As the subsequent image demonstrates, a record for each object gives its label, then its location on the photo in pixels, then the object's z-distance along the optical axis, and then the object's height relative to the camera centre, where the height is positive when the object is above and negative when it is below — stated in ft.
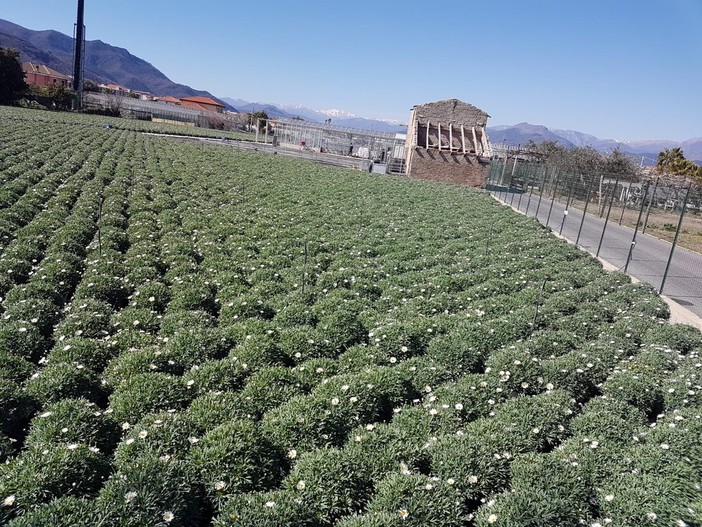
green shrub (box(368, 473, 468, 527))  13.91 -9.52
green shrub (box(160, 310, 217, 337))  25.18 -9.66
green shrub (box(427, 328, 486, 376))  23.93 -8.59
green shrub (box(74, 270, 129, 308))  28.89 -9.82
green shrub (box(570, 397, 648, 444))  18.57 -8.48
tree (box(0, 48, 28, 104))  261.03 +19.17
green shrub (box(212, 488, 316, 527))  13.34 -10.04
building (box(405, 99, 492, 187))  152.15 +12.46
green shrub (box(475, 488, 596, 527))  13.82 -9.11
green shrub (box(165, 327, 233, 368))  22.70 -9.76
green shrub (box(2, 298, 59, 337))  24.45 -10.11
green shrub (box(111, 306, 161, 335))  25.63 -10.01
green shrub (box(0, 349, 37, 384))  19.72 -10.53
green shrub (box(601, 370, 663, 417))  21.61 -8.07
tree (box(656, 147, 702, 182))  230.07 +27.14
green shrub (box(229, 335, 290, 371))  22.65 -9.58
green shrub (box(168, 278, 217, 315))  28.58 -9.42
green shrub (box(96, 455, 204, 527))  12.93 -10.05
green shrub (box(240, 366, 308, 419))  19.44 -9.86
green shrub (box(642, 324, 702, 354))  28.09 -7.04
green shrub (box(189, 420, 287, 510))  14.90 -10.04
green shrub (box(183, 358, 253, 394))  20.51 -9.95
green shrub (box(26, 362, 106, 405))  18.84 -10.45
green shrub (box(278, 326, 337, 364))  24.18 -9.43
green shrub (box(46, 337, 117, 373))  21.54 -10.34
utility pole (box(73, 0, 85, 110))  305.12 +44.93
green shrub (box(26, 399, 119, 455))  16.26 -10.44
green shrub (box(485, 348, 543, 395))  22.08 -8.38
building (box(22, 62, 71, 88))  521.24 +46.10
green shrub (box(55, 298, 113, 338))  24.23 -10.12
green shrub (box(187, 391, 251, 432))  17.83 -10.03
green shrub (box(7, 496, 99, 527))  12.37 -10.20
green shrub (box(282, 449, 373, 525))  14.49 -9.91
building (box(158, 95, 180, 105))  594.24 +47.11
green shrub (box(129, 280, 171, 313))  28.60 -9.72
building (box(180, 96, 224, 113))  596.62 +48.89
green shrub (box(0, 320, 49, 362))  21.91 -10.38
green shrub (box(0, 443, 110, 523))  13.47 -10.38
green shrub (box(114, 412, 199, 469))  15.65 -10.15
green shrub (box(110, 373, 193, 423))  18.37 -10.27
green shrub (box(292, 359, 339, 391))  21.62 -9.64
